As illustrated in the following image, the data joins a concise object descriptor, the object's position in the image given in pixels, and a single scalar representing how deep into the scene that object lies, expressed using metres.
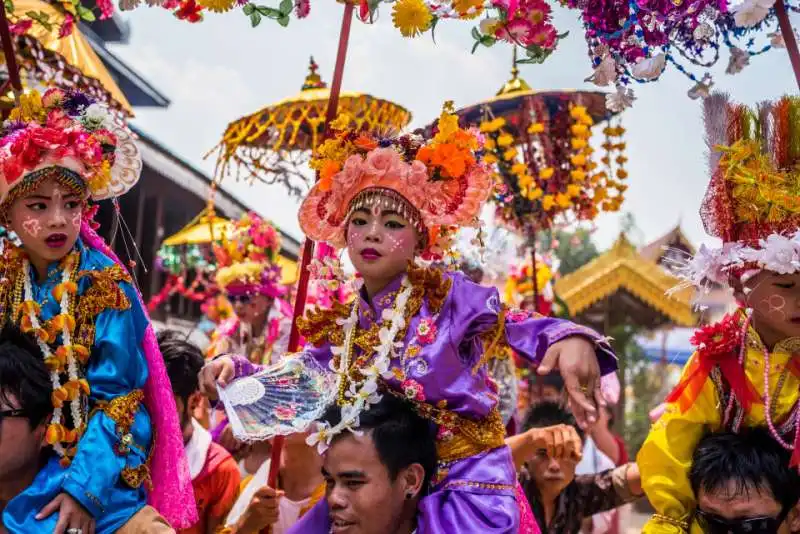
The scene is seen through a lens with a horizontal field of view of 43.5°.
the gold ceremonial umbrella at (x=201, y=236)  11.00
